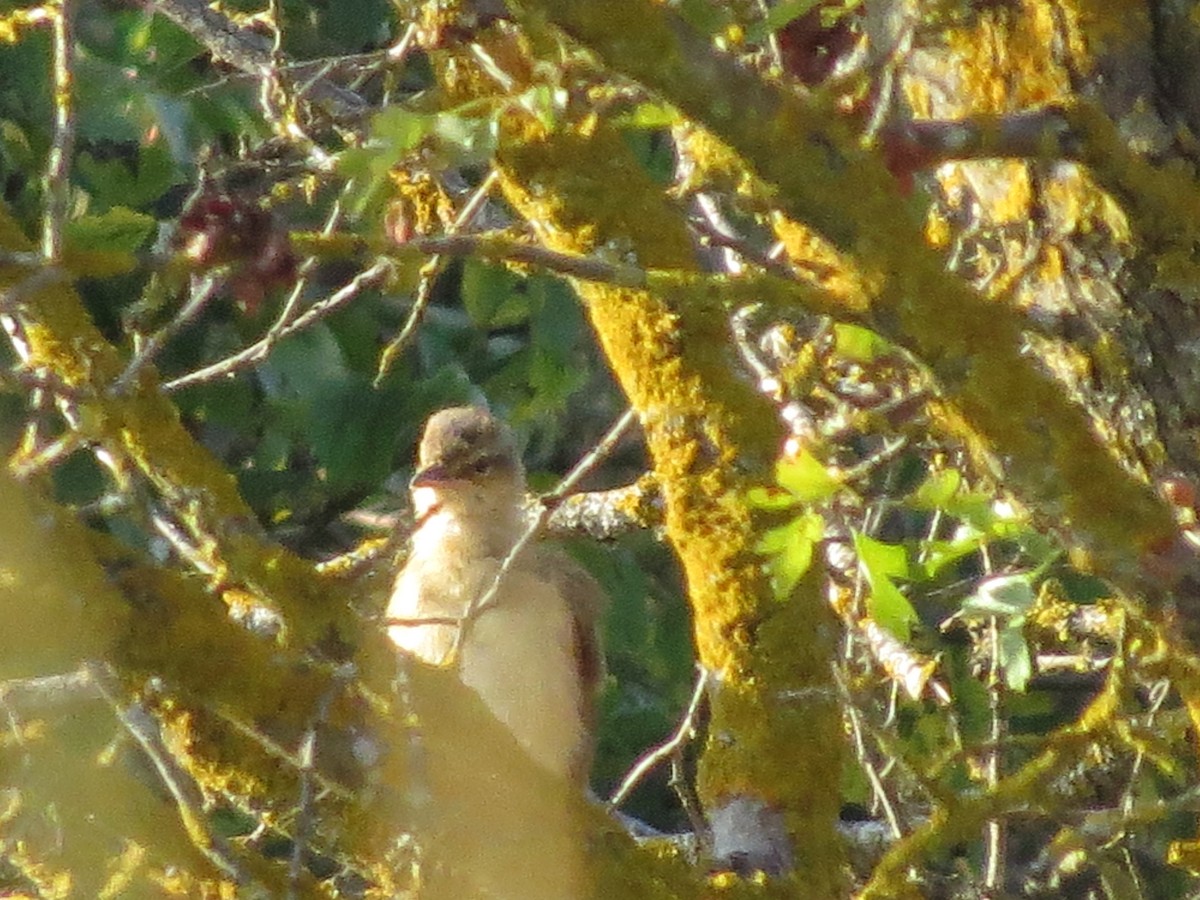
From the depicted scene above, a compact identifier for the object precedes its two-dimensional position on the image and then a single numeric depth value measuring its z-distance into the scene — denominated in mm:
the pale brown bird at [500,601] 11164
